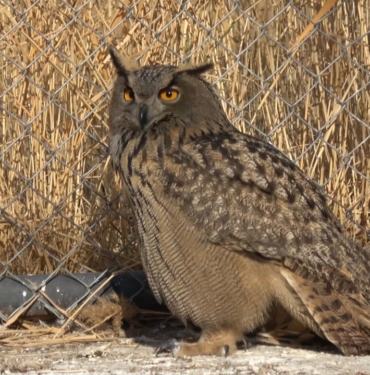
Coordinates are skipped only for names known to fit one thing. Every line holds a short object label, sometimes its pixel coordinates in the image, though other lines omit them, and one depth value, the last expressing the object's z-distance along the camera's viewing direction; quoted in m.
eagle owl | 7.81
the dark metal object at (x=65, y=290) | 9.15
